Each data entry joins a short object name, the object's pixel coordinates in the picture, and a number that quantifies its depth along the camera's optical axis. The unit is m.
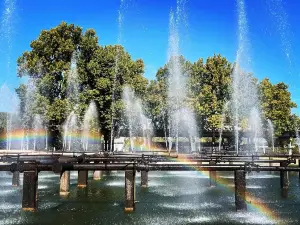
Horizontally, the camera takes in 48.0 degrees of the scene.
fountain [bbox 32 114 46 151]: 47.44
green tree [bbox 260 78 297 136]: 58.28
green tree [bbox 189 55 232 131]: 55.16
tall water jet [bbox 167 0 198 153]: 55.59
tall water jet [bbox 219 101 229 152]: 55.03
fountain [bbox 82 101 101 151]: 48.31
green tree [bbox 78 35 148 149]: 49.50
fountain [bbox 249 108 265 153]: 56.07
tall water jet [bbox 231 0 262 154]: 55.38
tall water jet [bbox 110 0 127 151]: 49.62
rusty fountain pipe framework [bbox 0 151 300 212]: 11.30
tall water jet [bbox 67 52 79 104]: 48.09
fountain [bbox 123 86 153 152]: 50.69
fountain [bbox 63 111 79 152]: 47.77
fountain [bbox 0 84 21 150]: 60.17
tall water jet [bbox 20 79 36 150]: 46.78
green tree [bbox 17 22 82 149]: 46.88
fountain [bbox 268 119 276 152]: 58.94
